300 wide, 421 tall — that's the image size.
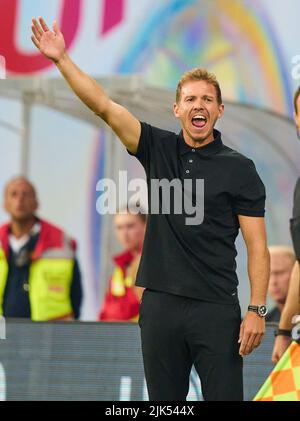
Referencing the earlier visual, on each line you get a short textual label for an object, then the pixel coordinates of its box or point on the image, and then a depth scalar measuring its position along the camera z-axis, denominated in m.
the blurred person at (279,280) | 13.08
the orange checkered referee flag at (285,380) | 10.34
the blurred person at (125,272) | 13.62
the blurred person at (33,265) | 14.23
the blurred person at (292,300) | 10.27
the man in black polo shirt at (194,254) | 8.74
